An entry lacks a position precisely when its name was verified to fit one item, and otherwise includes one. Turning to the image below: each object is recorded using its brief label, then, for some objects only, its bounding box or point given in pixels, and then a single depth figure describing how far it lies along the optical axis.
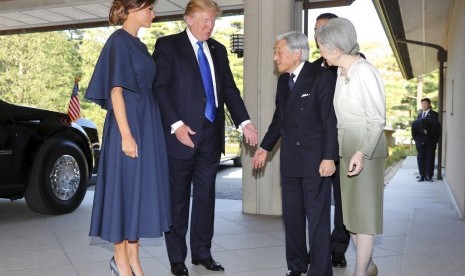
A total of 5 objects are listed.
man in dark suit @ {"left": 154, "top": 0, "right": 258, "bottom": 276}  3.79
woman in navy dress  3.16
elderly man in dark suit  3.48
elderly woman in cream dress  3.12
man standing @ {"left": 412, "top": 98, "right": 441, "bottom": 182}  12.70
